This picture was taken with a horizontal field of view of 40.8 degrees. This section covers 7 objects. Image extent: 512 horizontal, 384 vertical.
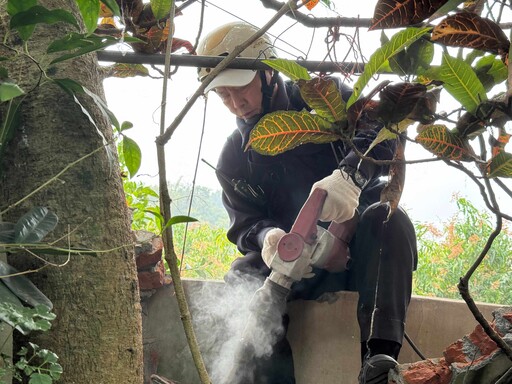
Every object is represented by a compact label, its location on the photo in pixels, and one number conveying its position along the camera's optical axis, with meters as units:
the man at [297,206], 2.01
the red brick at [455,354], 1.45
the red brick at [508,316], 1.44
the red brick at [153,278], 2.79
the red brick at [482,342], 1.40
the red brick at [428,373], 1.45
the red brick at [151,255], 2.71
